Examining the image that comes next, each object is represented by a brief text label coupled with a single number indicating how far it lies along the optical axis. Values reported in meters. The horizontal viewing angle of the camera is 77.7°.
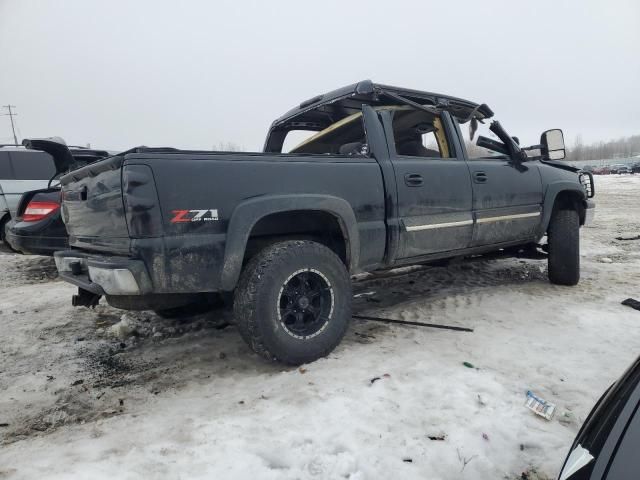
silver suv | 6.73
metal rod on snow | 3.19
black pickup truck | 2.25
